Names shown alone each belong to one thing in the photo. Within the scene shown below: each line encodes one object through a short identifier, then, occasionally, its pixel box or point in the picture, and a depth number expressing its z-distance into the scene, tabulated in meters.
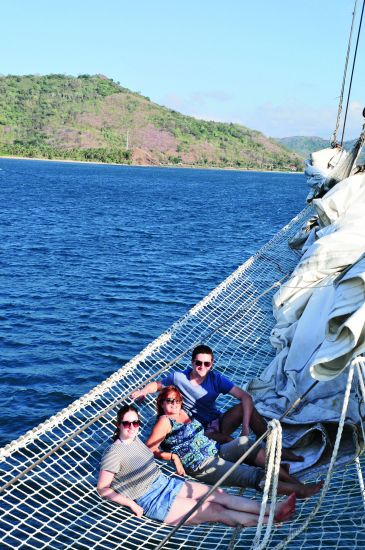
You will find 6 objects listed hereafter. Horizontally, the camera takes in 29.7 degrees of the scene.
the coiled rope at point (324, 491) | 3.81
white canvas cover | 3.86
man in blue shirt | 5.11
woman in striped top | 4.22
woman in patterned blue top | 4.66
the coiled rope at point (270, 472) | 3.83
